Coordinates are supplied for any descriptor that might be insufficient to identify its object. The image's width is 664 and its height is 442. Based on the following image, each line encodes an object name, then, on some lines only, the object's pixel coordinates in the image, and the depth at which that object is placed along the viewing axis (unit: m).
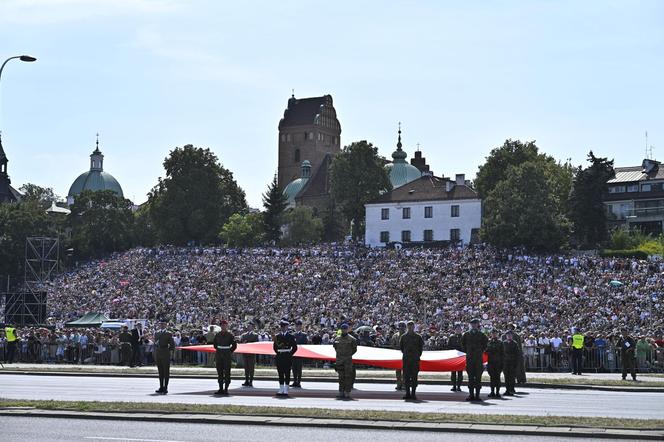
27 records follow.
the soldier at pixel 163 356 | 27.61
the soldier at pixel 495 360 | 26.78
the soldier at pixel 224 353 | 27.34
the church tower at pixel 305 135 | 175.50
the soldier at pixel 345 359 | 26.52
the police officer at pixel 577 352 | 39.03
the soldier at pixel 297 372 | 31.19
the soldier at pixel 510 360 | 27.47
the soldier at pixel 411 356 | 26.06
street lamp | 31.12
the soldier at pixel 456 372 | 30.09
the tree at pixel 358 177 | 108.12
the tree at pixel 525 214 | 83.06
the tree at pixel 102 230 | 114.44
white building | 97.62
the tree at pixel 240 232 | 110.81
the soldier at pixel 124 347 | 45.27
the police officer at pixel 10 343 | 48.97
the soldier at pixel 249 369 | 31.05
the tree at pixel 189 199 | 109.31
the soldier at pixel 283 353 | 26.78
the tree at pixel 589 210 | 99.19
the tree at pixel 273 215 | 117.69
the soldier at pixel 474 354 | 25.77
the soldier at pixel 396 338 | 39.91
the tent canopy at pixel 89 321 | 63.03
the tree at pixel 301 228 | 112.50
